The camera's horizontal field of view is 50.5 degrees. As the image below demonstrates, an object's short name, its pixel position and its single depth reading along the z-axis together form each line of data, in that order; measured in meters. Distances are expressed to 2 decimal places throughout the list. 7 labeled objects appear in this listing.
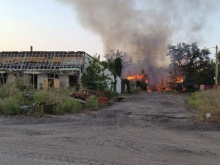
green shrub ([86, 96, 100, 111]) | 15.30
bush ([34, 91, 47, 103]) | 13.71
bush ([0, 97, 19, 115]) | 11.92
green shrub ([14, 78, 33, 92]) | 17.52
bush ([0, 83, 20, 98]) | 15.02
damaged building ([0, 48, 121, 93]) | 27.45
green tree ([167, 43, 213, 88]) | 50.22
